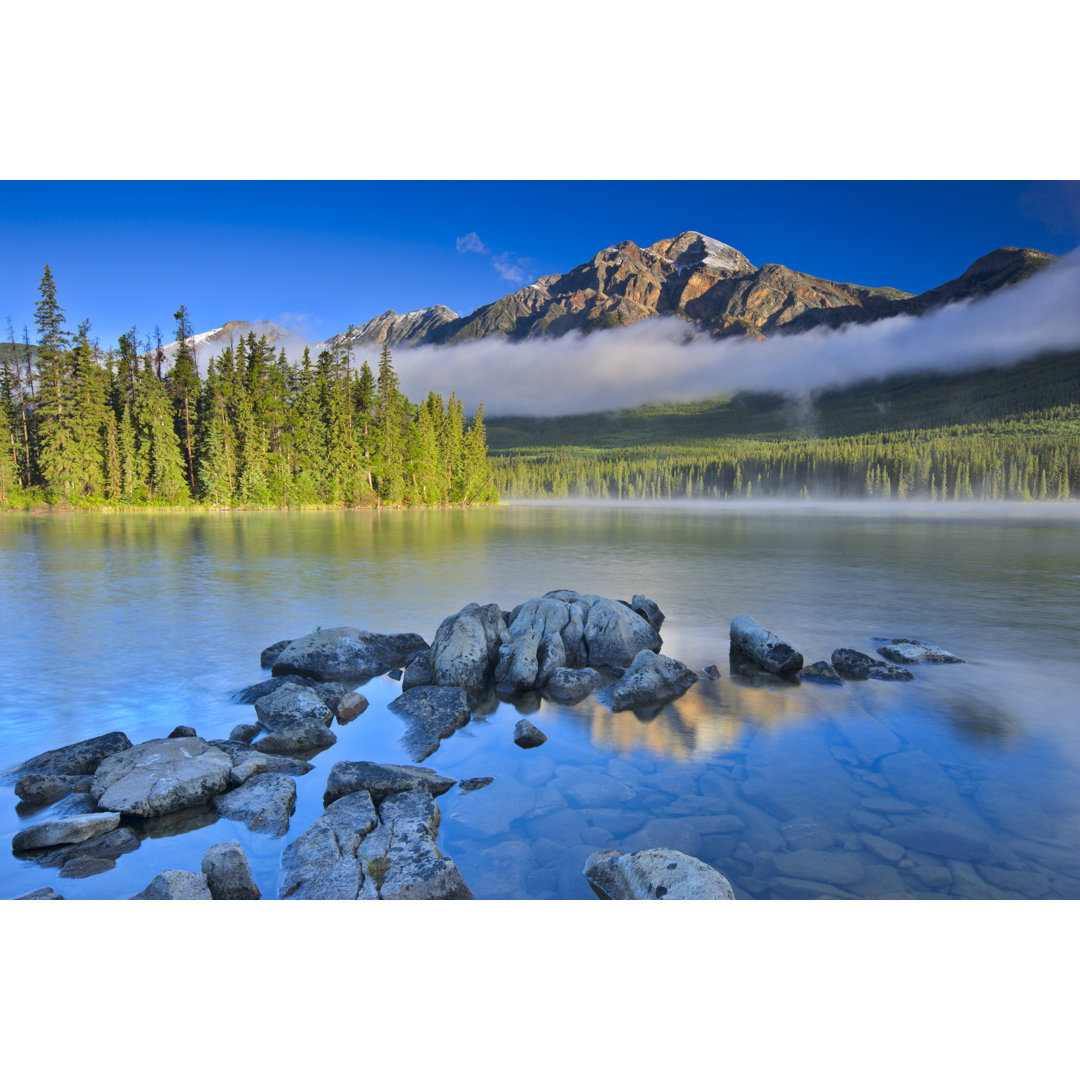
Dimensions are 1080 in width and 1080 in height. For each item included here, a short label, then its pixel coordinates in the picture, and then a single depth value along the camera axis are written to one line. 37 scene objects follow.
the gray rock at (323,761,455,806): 5.63
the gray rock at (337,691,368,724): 7.84
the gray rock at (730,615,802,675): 9.72
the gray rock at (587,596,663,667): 10.21
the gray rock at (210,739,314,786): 5.87
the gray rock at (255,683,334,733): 7.40
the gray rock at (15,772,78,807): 5.59
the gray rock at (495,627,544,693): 9.05
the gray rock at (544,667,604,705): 8.73
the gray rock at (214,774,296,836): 5.19
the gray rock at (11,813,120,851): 4.74
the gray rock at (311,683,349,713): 8.04
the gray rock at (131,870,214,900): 3.97
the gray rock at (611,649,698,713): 8.34
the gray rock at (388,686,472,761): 7.05
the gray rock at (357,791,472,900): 4.21
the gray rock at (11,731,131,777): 6.17
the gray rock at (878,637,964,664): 10.49
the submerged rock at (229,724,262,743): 7.00
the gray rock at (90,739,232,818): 5.30
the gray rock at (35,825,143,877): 4.51
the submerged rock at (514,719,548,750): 7.07
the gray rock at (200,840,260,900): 4.20
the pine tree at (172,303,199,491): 57.44
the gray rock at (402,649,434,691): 9.14
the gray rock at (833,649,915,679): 9.58
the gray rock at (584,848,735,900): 4.07
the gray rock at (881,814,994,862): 4.86
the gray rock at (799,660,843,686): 9.34
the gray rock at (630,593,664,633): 12.59
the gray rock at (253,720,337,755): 6.78
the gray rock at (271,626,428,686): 9.63
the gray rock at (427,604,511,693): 8.88
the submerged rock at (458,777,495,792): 5.96
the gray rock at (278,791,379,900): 4.24
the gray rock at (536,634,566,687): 9.23
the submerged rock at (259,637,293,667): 10.21
